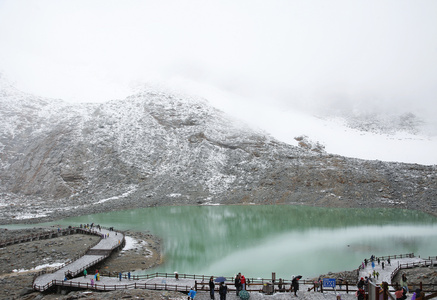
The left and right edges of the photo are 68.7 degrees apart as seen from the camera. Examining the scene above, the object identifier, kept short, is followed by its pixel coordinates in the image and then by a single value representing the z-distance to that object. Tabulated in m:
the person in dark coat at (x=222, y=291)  18.75
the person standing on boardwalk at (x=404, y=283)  19.82
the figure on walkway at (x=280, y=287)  22.41
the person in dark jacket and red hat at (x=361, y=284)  20.50
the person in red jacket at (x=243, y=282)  21.09
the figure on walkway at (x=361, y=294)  17.84
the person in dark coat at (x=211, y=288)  20.07
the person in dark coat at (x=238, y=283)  21.06
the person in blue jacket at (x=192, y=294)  20.66
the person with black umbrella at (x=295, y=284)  20.77
